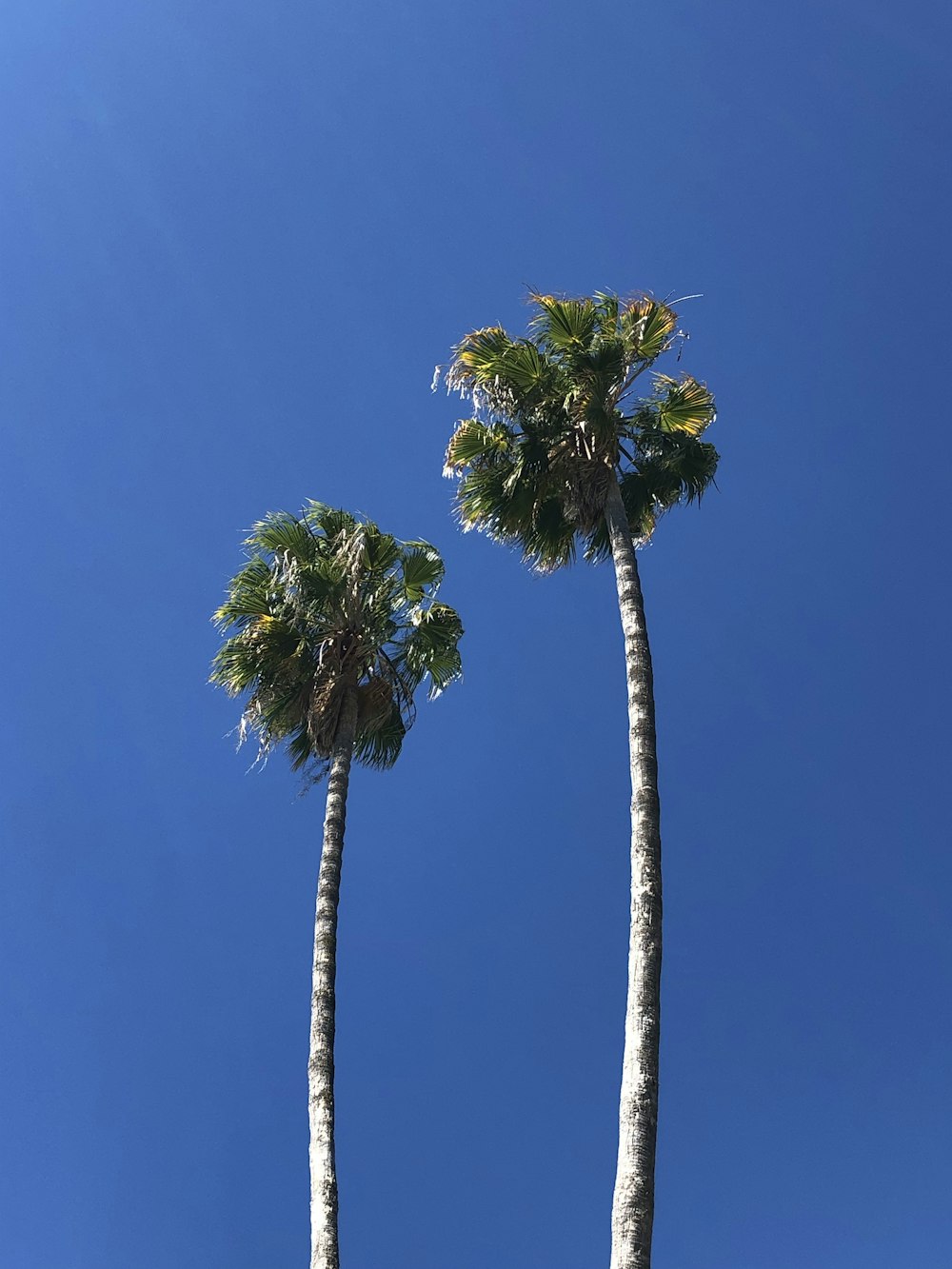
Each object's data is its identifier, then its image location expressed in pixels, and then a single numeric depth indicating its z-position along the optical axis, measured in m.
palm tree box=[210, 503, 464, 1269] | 17.44
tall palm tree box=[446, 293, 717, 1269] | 15.65
